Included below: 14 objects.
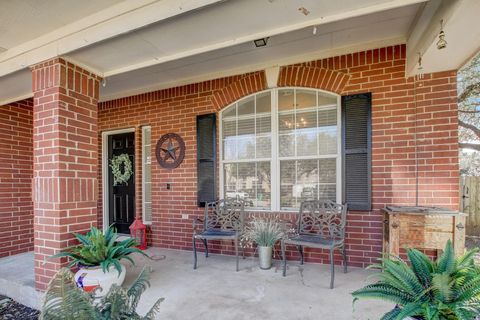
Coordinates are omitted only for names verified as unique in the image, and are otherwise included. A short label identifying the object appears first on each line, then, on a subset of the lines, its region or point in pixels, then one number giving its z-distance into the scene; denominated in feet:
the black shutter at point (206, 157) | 12.96
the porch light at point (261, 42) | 9.42
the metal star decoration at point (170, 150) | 13.76
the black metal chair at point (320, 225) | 9.50
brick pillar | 8.01
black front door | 15.97
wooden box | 8.00
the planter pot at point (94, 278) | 7.41
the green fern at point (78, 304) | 4.08
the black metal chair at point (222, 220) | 10.75
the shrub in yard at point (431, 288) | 3.86
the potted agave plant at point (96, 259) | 7.50
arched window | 11.19
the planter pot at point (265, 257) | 10.35
